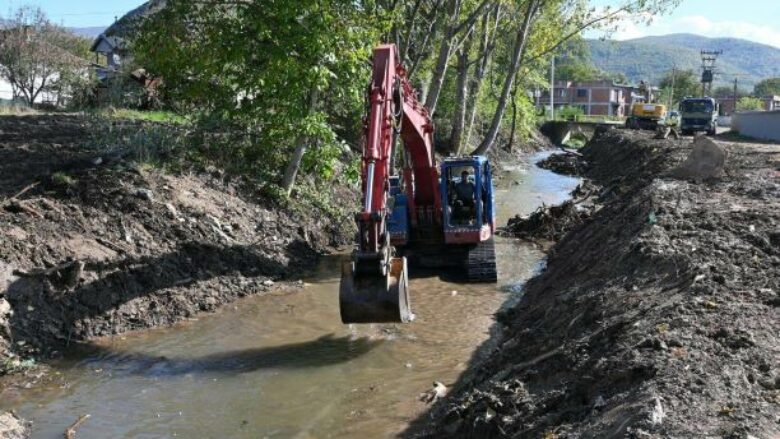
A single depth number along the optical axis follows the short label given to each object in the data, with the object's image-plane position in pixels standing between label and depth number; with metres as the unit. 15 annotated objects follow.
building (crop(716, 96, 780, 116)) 109.69
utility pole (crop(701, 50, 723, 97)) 89.56
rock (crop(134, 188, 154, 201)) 13.03
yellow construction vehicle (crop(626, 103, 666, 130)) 54.62
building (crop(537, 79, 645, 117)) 134.12
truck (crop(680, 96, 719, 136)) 46.94
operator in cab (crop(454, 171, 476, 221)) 14.52
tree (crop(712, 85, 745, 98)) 166.75
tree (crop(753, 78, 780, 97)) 155.62
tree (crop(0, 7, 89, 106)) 39.25
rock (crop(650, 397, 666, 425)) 4.37
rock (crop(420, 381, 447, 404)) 8.23
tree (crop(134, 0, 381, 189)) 14.41
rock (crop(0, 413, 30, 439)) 7.06
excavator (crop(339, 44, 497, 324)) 13.39
